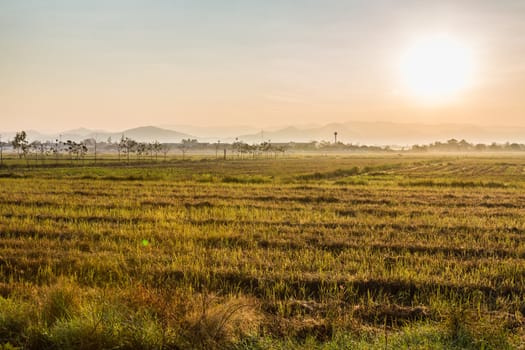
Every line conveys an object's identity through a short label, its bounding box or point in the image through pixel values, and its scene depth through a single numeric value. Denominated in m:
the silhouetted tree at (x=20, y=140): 104.56
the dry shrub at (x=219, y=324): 6.09
